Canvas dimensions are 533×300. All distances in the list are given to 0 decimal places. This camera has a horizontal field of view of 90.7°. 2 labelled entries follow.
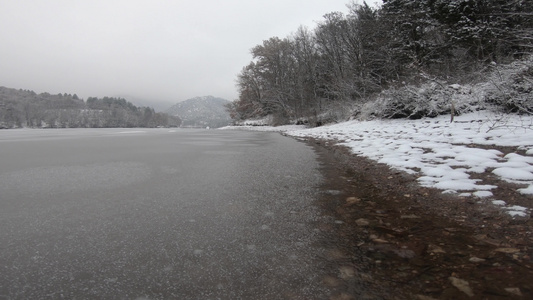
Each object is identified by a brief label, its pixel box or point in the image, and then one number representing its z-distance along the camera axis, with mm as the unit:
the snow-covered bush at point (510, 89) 9133
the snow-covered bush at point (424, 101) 12617
